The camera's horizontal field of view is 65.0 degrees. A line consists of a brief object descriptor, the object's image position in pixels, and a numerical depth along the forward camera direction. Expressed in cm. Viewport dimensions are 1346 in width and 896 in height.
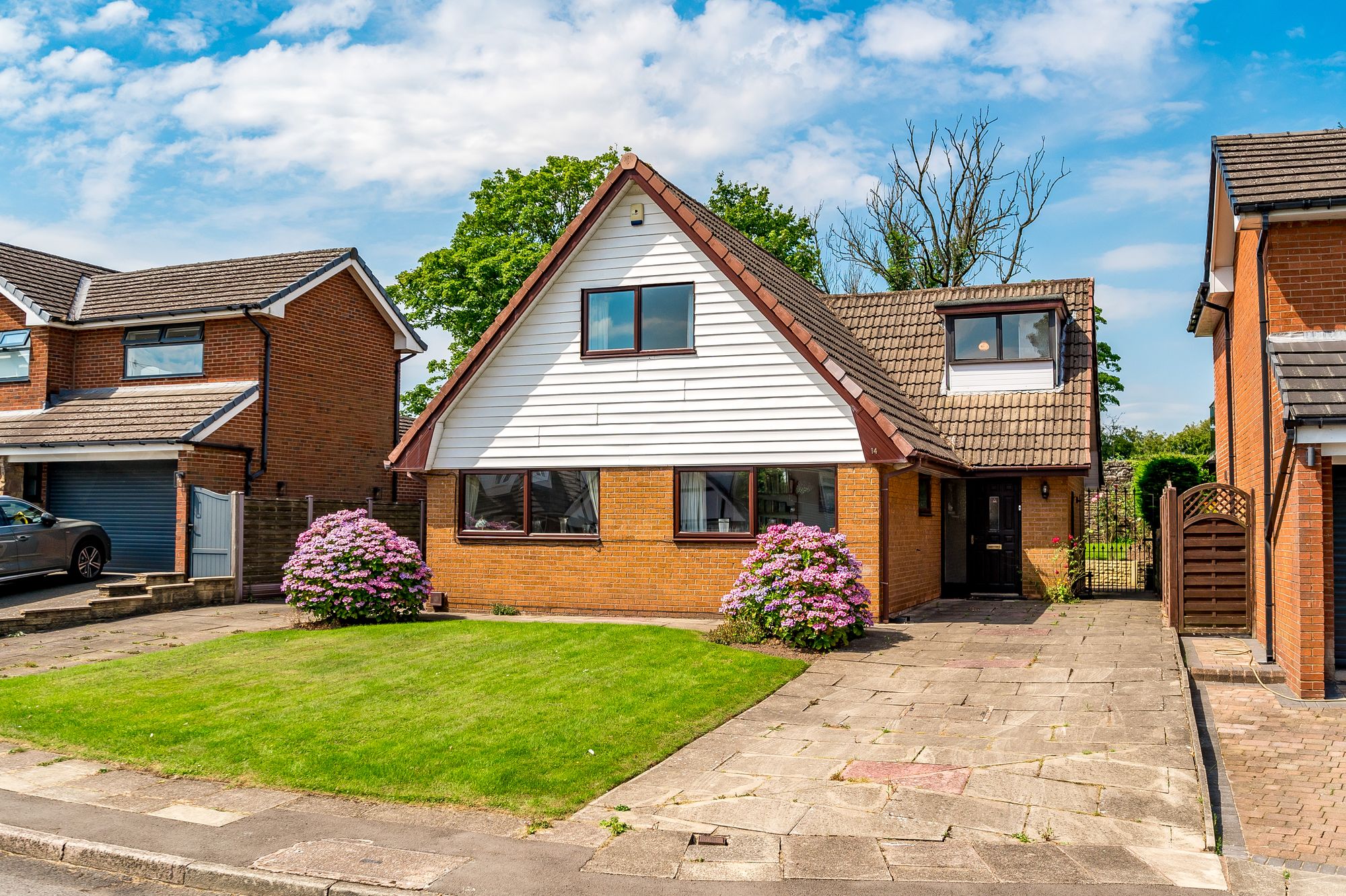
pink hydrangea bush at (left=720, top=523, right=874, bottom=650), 1330
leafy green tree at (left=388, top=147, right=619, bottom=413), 3669
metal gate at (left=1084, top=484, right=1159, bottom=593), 2281
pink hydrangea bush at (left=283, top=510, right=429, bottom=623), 1603
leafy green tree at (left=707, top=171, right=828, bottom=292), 3762
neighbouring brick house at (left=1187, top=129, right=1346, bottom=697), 1085
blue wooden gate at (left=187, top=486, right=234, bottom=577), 2012
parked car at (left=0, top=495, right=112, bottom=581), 1875
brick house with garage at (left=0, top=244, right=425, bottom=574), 2142
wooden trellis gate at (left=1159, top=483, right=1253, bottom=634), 1466
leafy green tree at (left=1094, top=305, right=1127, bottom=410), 3856
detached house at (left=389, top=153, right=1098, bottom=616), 1633
